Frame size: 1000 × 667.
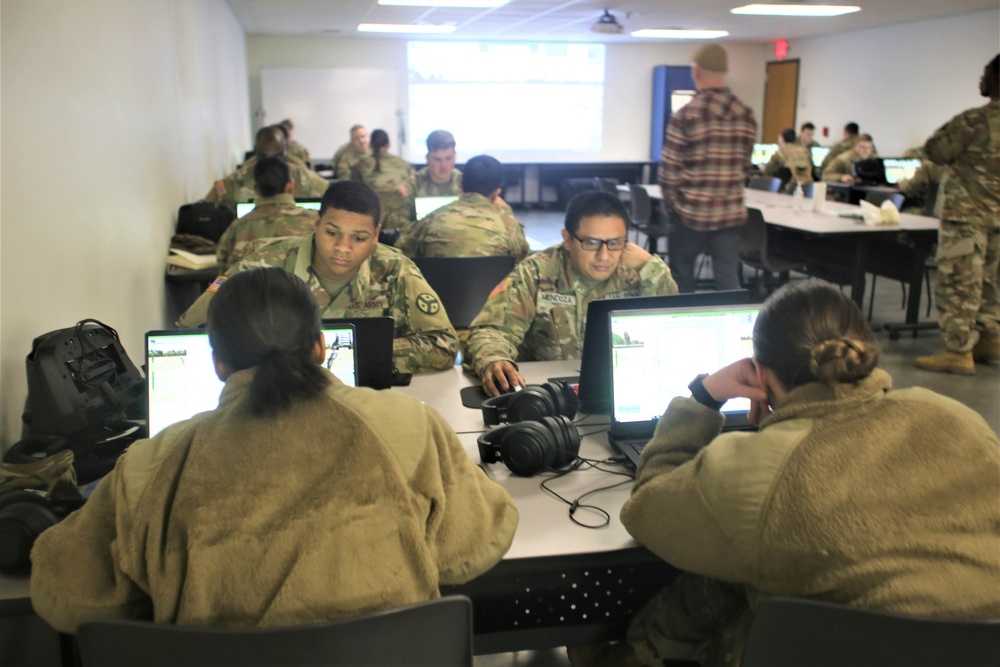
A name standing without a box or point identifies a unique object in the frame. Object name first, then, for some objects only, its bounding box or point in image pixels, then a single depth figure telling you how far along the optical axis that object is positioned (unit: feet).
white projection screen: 41.96
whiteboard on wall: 39.75
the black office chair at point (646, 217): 24.49
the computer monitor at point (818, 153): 35.42
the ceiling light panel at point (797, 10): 28.09
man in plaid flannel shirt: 16.58
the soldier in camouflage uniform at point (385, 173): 20.01
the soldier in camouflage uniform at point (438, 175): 18.38
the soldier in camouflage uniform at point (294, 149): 27.63
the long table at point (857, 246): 17.74
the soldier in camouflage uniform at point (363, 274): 8.22
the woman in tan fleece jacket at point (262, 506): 3.63
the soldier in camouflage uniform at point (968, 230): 14.90
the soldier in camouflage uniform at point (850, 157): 33.04
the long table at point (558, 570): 4.87
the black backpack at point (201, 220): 15.05
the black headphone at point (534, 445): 5.77
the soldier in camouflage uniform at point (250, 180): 18.72
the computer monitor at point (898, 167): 30.25
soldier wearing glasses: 8.10
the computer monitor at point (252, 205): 15.72
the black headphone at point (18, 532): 4.50
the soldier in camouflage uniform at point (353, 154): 29.76
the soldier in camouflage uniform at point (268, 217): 12.92
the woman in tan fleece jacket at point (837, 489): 3.76
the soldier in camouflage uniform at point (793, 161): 31.81
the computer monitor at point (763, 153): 38.37
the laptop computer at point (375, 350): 6.68
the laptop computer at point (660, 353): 6.10
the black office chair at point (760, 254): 18.80
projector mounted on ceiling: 28.48
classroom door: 42.86
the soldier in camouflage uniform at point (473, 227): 13.46
